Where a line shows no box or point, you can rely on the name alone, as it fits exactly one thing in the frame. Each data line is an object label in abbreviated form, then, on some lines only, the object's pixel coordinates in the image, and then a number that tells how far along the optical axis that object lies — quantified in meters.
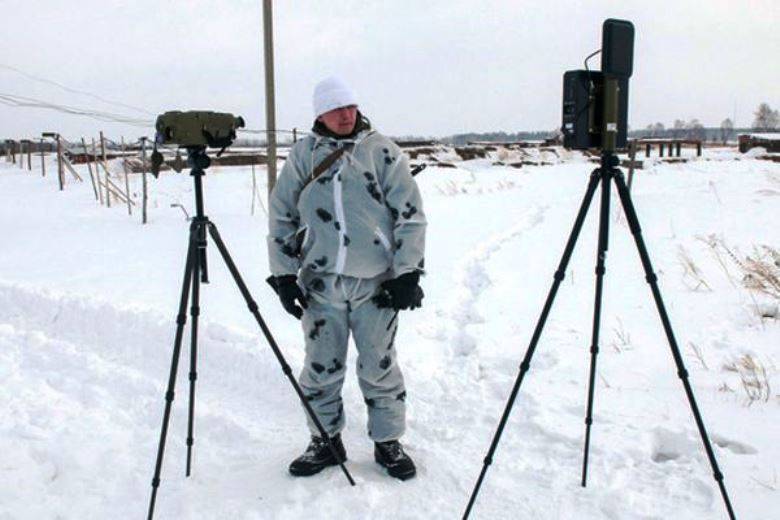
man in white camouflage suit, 2.74
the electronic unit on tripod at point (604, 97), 2.28
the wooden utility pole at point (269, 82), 5.84
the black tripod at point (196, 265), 2.59
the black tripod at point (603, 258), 2.31
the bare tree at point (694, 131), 88.34
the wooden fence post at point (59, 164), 15.19
